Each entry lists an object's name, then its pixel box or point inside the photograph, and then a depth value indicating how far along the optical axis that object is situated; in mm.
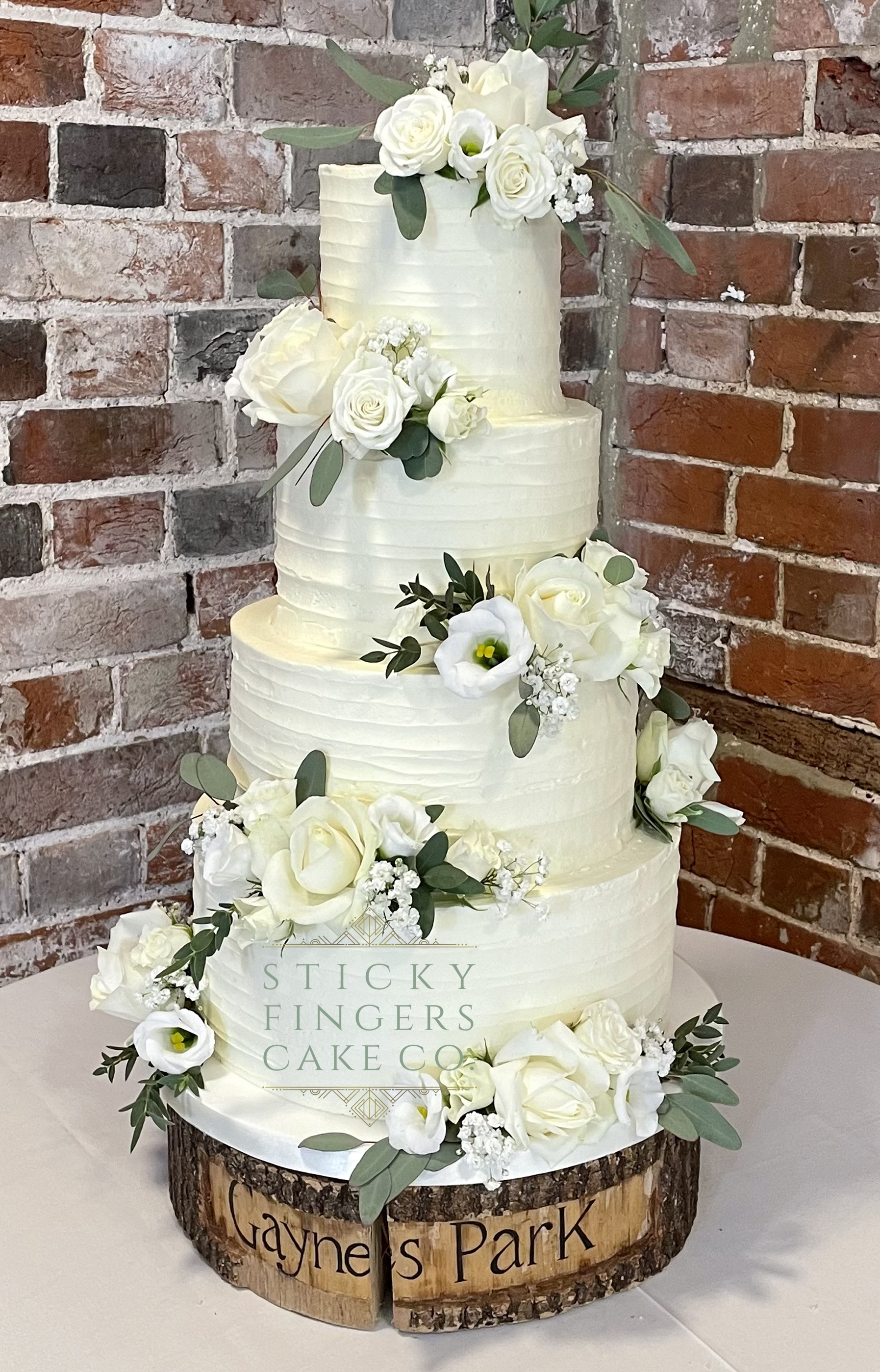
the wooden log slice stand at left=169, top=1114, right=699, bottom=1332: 925
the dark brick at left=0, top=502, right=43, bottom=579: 1306
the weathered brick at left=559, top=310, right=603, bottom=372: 1628
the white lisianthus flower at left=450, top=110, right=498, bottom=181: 871
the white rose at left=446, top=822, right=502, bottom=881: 889
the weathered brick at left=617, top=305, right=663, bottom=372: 1605
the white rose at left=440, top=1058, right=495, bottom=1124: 901
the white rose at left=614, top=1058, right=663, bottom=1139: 913
